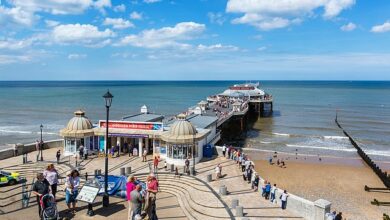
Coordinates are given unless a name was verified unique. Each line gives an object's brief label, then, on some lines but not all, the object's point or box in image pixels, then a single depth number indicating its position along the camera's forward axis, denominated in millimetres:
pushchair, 11719
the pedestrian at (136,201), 11219
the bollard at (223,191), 18344
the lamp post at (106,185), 15734
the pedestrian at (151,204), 11773
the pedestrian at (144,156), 25088
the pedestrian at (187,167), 22016
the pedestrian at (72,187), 13977
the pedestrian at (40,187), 12117
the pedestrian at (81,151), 25819
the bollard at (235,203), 16047
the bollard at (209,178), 20655
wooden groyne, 27483
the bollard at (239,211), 15234
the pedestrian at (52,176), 14227
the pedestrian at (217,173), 21219
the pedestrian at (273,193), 17500
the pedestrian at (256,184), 19406
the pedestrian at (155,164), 22578
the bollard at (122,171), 21547
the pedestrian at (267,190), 17828
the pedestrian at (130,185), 12734
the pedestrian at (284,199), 16609
